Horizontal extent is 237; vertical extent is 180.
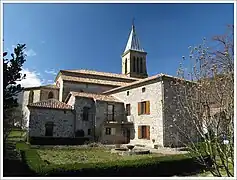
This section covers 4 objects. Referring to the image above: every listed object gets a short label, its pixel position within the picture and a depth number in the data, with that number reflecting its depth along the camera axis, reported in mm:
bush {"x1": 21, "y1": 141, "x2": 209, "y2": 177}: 6168
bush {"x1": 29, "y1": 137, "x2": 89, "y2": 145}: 16078
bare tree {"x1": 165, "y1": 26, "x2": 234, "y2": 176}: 4066
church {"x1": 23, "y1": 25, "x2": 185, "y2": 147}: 16416
